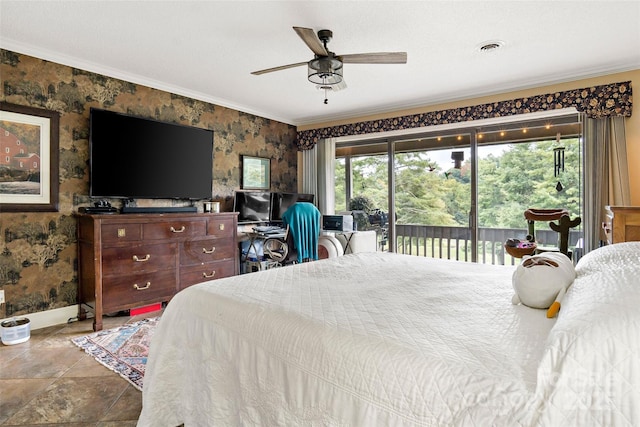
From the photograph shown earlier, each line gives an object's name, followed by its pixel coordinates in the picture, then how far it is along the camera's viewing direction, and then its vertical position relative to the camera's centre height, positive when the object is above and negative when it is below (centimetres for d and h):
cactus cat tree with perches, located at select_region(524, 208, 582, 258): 301 -7
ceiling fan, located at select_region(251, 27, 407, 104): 249 +111
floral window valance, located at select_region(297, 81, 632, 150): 343 +121
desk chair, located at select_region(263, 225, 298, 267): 409 -42
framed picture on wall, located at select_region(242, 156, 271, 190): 511 +63
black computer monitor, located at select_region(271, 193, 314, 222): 513 +18
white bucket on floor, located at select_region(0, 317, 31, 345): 279 -91
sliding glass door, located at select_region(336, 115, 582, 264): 401 +39
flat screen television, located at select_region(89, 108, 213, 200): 348 +63
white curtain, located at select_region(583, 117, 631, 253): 342 +40
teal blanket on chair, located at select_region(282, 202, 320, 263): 398 -14
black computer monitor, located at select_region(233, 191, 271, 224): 475 +13
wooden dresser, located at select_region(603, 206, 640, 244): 250 -8
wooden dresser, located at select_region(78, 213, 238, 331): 318 -41
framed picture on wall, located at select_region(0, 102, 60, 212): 300 +51
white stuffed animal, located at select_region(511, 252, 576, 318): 134 -27
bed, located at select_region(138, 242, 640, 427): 83 -41
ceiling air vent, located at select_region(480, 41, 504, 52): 294 +142
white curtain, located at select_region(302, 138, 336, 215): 559 +65
